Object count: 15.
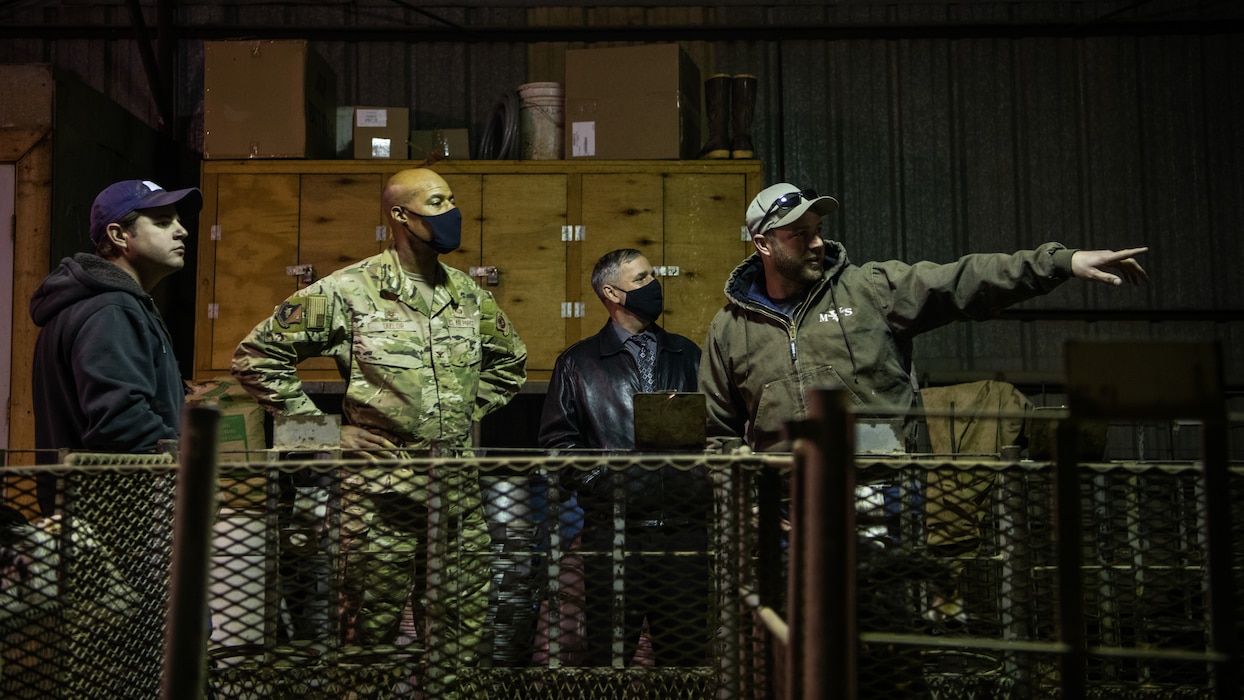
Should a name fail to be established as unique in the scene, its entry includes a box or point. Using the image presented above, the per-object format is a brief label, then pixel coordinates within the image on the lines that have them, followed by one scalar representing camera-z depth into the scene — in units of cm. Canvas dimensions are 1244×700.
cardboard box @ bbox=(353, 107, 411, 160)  640
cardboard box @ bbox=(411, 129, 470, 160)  643
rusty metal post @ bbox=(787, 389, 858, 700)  127
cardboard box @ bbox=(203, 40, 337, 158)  611
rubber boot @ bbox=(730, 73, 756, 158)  614
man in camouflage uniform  370
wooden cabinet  603
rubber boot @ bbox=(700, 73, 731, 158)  612
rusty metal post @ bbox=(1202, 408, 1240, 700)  127
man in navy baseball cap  289
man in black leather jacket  440
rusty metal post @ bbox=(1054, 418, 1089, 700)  125
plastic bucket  622
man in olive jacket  314
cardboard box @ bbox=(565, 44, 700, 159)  606
